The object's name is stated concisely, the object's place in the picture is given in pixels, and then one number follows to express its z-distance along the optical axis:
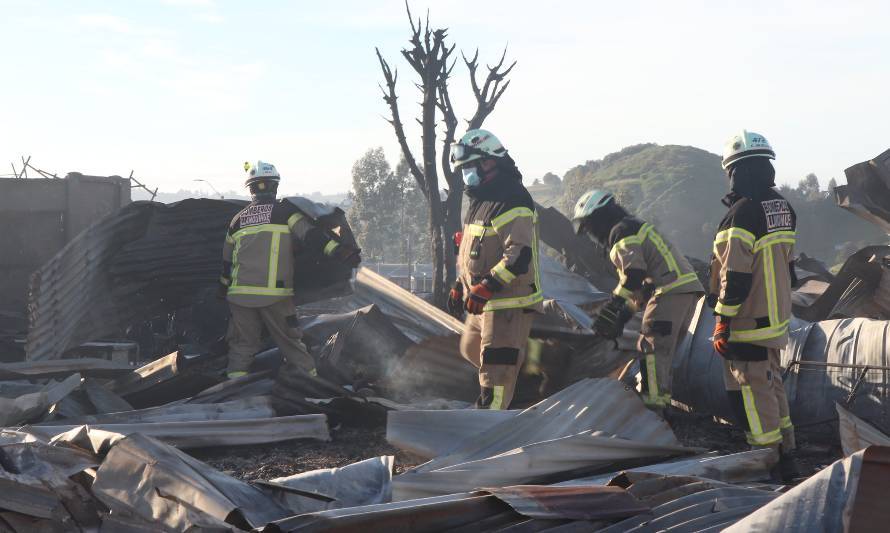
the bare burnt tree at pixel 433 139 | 14.89
